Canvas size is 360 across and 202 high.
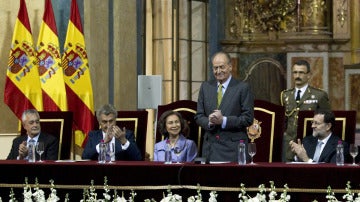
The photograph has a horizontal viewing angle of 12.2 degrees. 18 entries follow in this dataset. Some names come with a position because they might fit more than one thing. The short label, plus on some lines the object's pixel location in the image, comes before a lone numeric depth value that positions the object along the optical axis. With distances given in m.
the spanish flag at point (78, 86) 15.24
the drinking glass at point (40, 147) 10.47
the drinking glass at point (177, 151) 10.44
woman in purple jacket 11.10
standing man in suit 10.82
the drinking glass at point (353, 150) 9.76
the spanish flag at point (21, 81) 14.78
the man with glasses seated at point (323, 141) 10.71
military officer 12.32
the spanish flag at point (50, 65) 14.95
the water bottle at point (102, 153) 10.36
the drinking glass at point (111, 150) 10.43
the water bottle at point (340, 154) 9.66
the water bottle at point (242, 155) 9.81
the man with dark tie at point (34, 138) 11.65
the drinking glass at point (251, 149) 9.90
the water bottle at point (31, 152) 10.51
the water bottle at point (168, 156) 9.96
